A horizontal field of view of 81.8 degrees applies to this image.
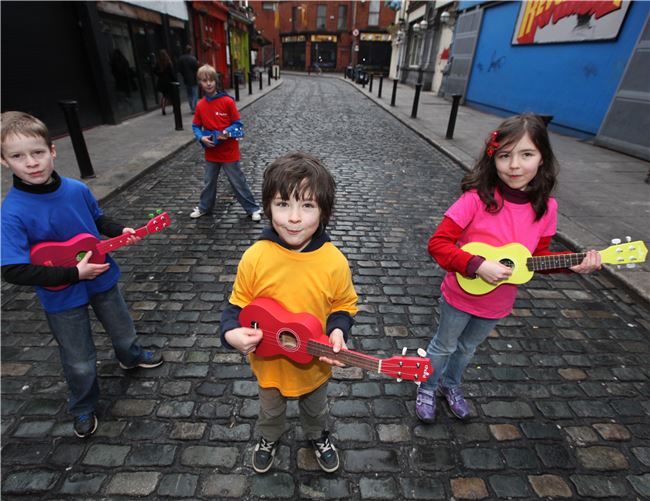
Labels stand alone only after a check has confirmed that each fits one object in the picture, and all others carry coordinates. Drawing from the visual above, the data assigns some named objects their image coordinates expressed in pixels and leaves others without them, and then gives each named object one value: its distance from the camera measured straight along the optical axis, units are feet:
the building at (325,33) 143.33
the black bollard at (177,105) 32.40
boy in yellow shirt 5.18
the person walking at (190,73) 40.75
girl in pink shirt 6.34
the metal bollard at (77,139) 19.19
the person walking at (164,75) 38.01
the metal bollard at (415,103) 41.36
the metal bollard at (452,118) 31.15
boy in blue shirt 6.01
